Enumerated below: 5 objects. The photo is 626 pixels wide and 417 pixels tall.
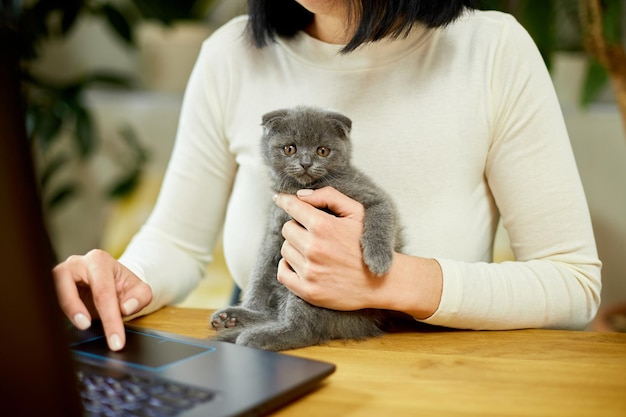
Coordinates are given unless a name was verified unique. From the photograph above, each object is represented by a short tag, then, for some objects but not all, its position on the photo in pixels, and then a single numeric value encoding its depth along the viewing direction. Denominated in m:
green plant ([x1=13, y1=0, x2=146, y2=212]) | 2.61
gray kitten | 0.95
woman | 0.99
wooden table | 0.71
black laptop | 0.43
